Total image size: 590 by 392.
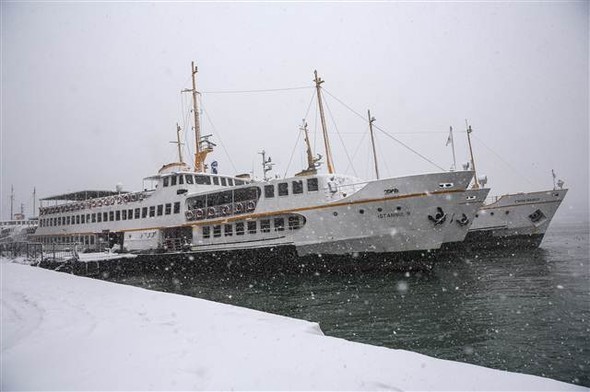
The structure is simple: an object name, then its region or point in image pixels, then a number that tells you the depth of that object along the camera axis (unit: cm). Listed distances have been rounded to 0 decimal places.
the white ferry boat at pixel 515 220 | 3066
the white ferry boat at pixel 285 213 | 1647
